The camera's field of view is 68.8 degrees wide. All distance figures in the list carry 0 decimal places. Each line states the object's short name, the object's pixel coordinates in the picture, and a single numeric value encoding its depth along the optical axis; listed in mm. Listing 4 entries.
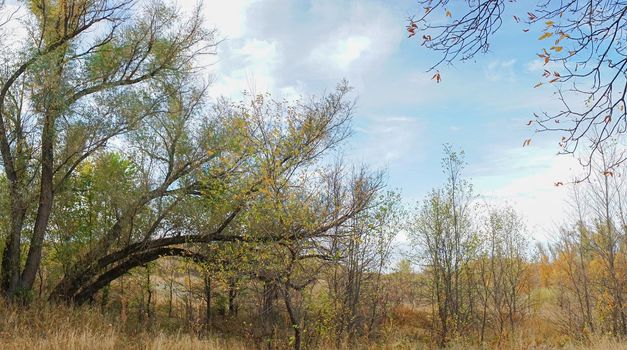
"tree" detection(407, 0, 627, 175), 4312
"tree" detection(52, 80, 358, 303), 16656
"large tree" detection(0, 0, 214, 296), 15578
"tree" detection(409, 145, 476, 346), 20203
